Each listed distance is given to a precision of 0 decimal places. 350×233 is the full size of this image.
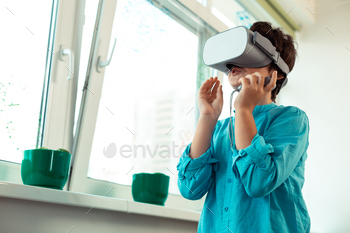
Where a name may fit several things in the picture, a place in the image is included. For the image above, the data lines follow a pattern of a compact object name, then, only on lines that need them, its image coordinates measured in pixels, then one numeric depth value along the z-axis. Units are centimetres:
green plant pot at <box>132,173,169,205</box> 136
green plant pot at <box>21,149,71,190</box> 105
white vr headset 91
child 80
